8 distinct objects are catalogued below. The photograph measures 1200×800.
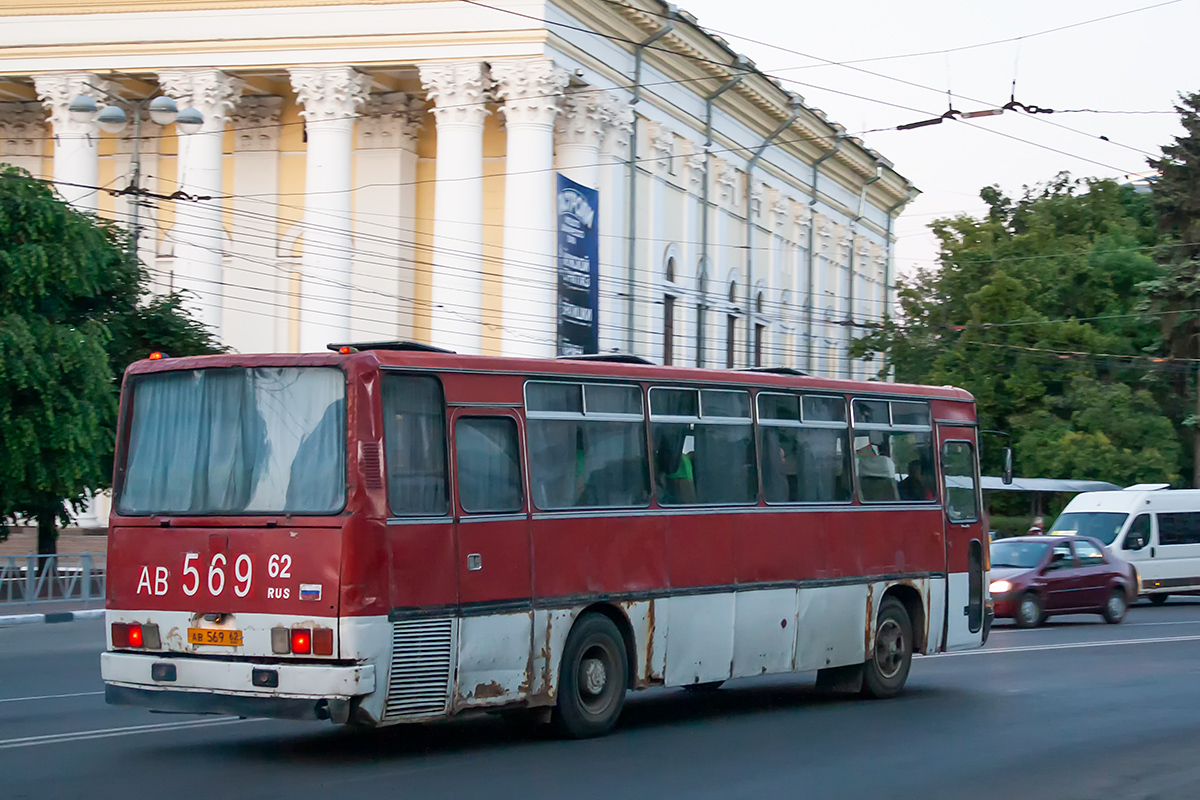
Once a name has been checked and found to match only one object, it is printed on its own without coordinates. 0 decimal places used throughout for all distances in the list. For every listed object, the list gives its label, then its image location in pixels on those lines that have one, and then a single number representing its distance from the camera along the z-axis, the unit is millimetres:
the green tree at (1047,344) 48469
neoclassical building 38812
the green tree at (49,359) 25375
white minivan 32531
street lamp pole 23750
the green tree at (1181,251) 50938
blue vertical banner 35281
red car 25844
